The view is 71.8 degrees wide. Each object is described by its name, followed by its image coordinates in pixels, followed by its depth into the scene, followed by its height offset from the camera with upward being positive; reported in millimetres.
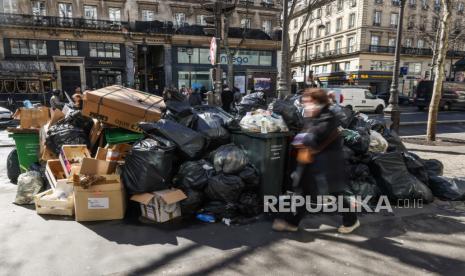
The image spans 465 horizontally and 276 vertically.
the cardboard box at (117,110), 4719 -319
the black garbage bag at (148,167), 3814 -935
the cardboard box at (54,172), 4312 -1145
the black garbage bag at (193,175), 3988 -1066
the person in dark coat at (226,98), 10742 -316
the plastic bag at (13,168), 5414 -1338
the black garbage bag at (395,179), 4484 -1247
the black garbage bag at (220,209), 3943 -1469
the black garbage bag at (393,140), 5280 -850
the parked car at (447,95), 23250 -404
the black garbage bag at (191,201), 3934 -1367
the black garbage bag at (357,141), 4594 -731
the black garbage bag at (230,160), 3980 -881
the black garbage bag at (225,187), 3904 -1187
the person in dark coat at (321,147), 3250 -588
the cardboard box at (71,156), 4230 -925
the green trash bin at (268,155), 4070 -845
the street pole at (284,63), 8328 +778
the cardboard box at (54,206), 3938 -1437
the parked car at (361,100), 20391 -660
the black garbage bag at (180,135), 4125 -593
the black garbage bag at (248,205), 4031 -1443
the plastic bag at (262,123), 4090 -429
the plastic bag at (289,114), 4434 -338
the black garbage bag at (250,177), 3990 -1078
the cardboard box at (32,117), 5273 -477
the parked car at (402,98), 30469 -784
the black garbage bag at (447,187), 4738 -1455
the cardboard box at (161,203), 3758 -1354
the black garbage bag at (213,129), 4445 -559
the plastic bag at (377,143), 4914 -821
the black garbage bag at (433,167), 5168 -1241
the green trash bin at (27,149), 5113 -968
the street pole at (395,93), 9875 -100
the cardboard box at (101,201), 3771 -1320
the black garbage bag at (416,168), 4816 -1160
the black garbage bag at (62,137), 4750 -715
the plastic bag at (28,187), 4410 -1359
